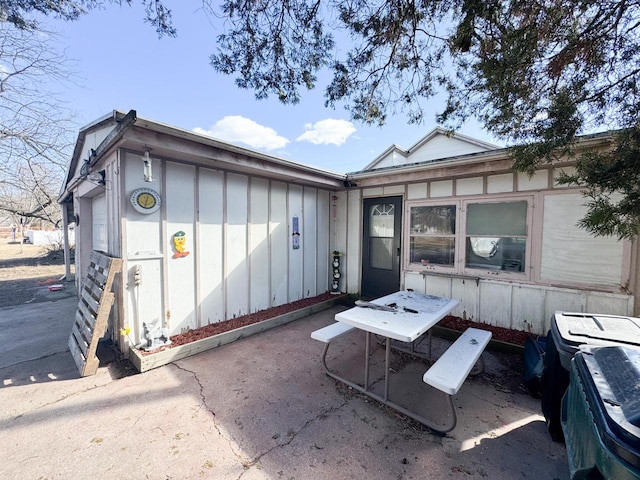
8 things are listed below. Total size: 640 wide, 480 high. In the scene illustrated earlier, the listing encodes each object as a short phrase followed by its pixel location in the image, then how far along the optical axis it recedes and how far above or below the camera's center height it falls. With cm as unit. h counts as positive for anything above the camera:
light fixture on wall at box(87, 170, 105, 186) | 348 +73
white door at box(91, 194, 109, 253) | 439 +14
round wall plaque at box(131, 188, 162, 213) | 309 +37
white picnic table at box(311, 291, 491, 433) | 204 -90
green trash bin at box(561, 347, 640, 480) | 95 -79
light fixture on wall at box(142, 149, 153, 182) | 304 +75
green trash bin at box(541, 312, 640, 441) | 175 -75
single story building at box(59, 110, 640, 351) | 316 -3
